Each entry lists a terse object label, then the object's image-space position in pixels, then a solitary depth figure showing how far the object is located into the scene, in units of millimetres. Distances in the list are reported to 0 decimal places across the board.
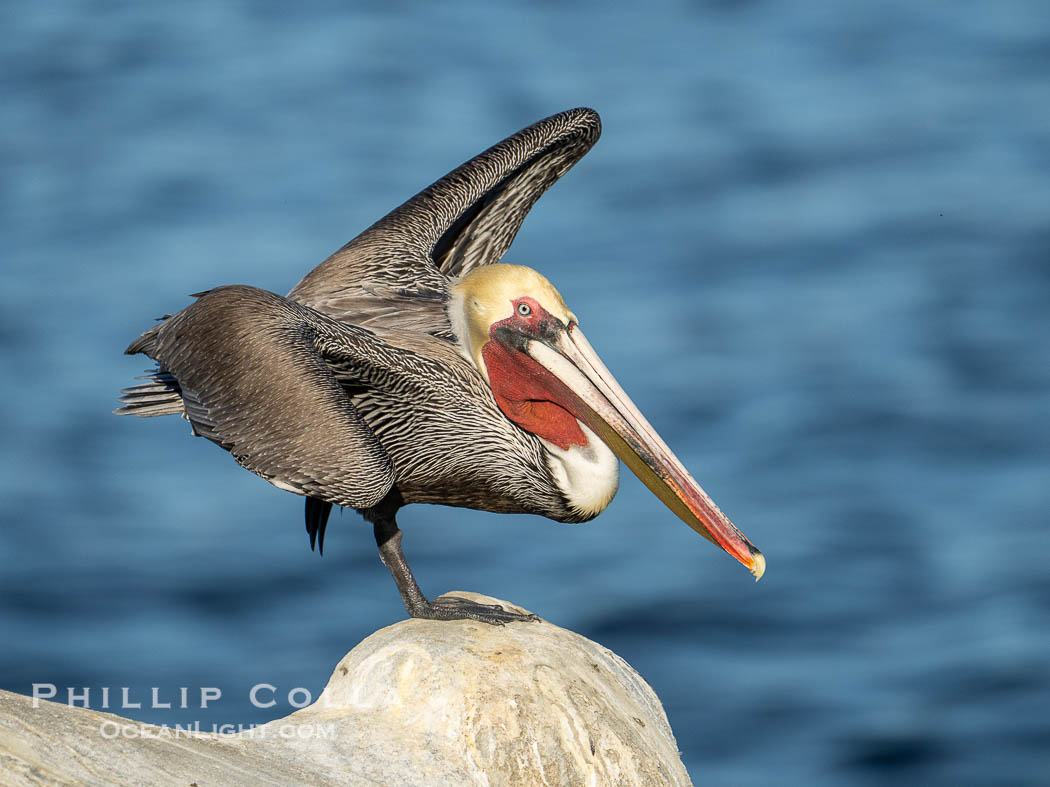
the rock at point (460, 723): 11008
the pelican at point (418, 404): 12969
